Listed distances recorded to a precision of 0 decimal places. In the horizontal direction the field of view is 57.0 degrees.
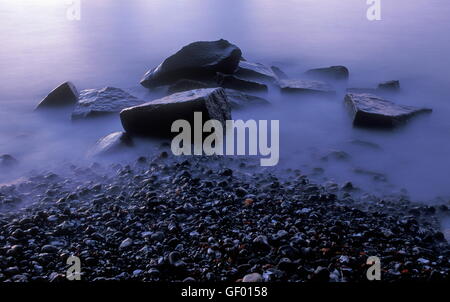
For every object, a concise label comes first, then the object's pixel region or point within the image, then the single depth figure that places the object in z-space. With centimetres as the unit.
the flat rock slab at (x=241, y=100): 608
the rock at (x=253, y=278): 256
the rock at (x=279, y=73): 786
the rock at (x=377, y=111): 527
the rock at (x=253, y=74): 722
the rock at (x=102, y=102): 602
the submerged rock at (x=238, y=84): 668
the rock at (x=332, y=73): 755
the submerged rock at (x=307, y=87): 668
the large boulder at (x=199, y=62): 671
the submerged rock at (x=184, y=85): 650
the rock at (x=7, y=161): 475
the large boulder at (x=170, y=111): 466
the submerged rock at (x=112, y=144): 479
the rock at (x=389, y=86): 696
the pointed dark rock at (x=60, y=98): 648
